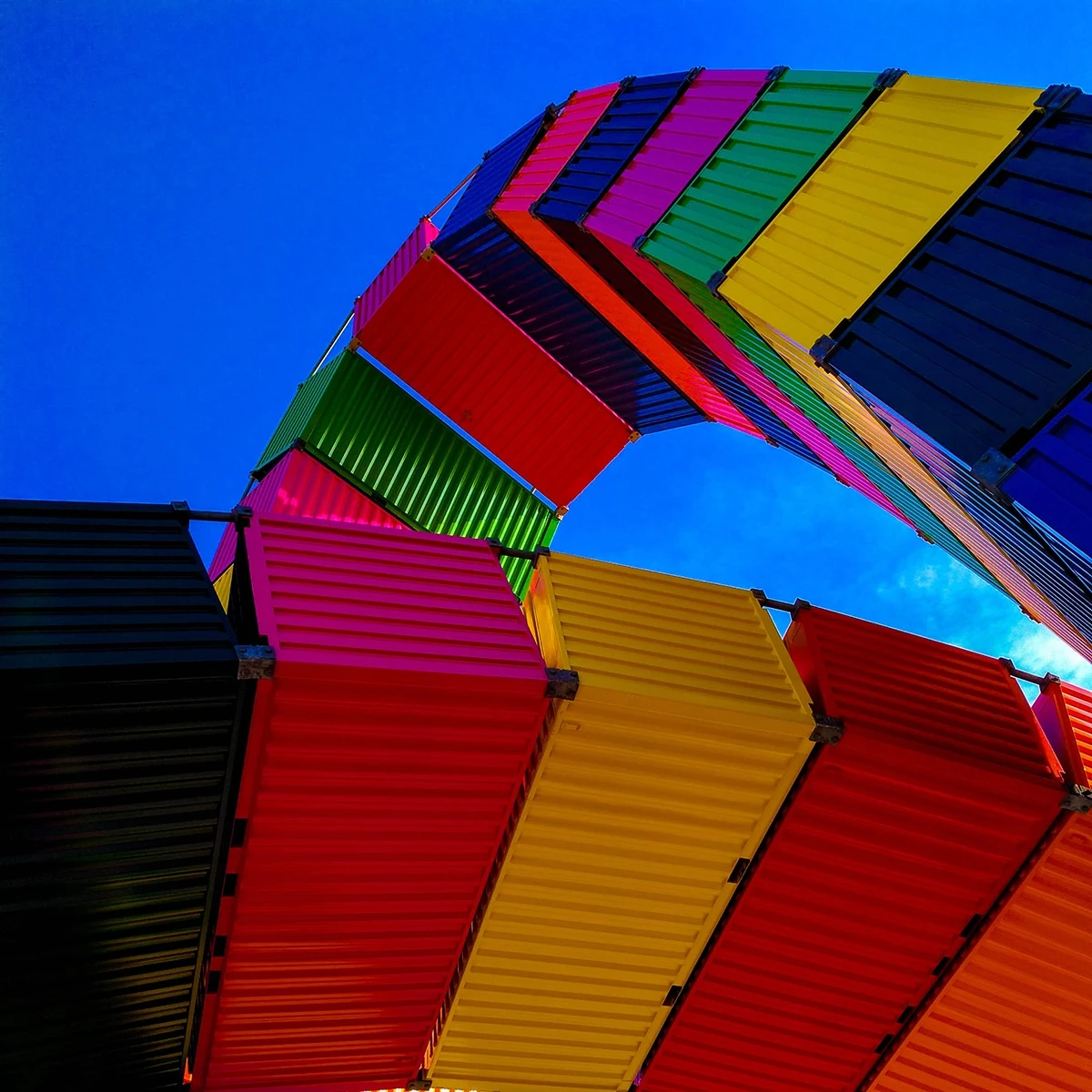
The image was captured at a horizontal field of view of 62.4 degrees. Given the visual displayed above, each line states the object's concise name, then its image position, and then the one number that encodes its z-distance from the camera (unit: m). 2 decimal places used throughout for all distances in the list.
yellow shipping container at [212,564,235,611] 13.91
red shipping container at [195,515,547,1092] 6.72
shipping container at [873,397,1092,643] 7.17
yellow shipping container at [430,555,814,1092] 7.58
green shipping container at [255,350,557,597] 16.70
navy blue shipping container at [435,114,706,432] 15.66
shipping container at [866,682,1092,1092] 8.51
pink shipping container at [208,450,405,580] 15.41
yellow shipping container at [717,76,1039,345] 7.50
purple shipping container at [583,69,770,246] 10.80
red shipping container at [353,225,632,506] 17.39
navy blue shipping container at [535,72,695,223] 12.27
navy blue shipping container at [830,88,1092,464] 6.15
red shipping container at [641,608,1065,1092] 8.17
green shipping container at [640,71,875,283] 9.08
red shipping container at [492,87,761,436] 14.10
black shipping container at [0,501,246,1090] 5.82
